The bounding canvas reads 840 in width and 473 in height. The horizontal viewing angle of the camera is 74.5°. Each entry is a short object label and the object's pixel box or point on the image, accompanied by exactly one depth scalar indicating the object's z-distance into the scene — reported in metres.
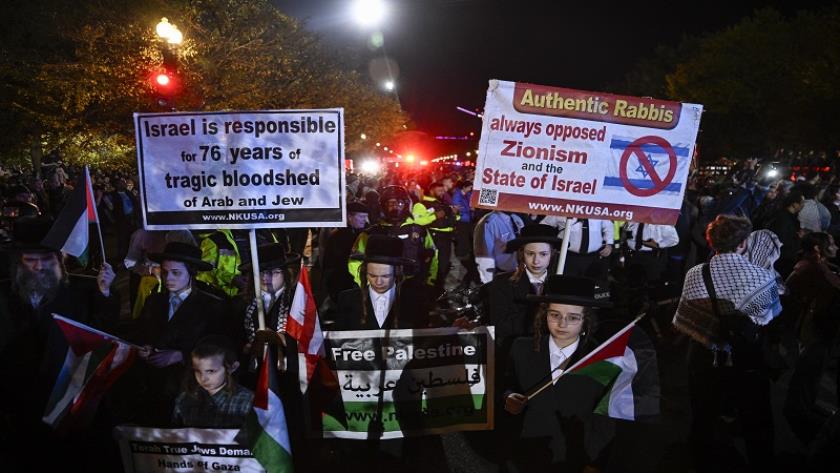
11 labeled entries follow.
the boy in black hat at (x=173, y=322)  4.12
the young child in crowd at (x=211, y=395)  3.43
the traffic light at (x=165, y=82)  8.35
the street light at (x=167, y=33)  8.96
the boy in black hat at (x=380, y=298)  4.35
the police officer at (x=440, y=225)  8.80
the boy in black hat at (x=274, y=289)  4.60
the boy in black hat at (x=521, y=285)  4.52
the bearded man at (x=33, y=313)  4.36
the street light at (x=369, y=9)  11.36
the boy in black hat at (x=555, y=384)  3.40
